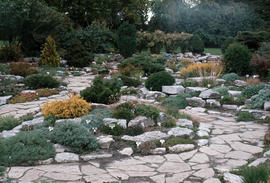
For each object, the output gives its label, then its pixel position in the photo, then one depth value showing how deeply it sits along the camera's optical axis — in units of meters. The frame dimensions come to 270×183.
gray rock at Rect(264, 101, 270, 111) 7.14
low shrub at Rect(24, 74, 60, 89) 9.43
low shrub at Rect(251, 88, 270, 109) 7.36
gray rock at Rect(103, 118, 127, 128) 5.55
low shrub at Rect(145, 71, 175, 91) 9.35
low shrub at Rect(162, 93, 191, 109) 7.89
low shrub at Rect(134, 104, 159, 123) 5.95
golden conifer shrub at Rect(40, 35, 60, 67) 13.52
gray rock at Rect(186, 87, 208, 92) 8.94
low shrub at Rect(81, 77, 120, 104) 6.99
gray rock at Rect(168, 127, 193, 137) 5.39
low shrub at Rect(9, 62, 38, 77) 11.09
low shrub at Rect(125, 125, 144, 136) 5.39
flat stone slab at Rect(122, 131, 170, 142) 5.12
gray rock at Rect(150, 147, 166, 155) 4.76
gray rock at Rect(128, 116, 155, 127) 5.64
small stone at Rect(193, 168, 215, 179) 3.93
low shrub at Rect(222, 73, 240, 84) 10.38
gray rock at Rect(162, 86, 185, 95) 8.94
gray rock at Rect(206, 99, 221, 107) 8.10
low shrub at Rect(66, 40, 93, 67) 14.34
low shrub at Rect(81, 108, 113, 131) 5.42
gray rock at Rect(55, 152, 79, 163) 4.33
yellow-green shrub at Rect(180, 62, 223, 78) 10.81
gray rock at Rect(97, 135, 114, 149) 4.87
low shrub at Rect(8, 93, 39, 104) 7.91
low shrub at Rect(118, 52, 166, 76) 12.30
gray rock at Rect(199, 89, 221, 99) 8.36
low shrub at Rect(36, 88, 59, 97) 8.58
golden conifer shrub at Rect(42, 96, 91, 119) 5.85
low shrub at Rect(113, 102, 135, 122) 5.84
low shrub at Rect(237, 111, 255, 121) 6.81
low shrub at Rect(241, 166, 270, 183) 3.13
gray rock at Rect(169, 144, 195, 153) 4.87
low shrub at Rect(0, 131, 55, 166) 4.14
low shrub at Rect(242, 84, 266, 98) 8.35
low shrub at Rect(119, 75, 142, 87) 10.18
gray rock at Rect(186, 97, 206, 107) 8.18
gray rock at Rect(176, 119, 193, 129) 5.95
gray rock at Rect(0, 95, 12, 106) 7.86
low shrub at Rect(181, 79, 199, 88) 9.78
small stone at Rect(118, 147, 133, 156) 4.69
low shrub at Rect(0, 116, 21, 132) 5.61
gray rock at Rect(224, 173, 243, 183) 3.52
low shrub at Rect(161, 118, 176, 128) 5.86
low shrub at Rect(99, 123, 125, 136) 5.32
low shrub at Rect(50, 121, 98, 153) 4.69
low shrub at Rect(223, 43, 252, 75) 11.26
